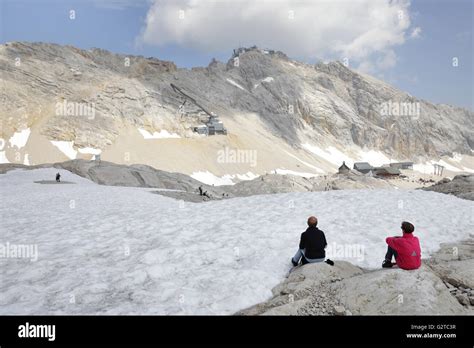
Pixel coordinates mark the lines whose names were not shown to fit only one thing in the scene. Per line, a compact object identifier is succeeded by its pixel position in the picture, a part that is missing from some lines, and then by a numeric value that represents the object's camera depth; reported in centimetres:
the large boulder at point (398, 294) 653
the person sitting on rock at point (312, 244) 914
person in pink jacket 769
